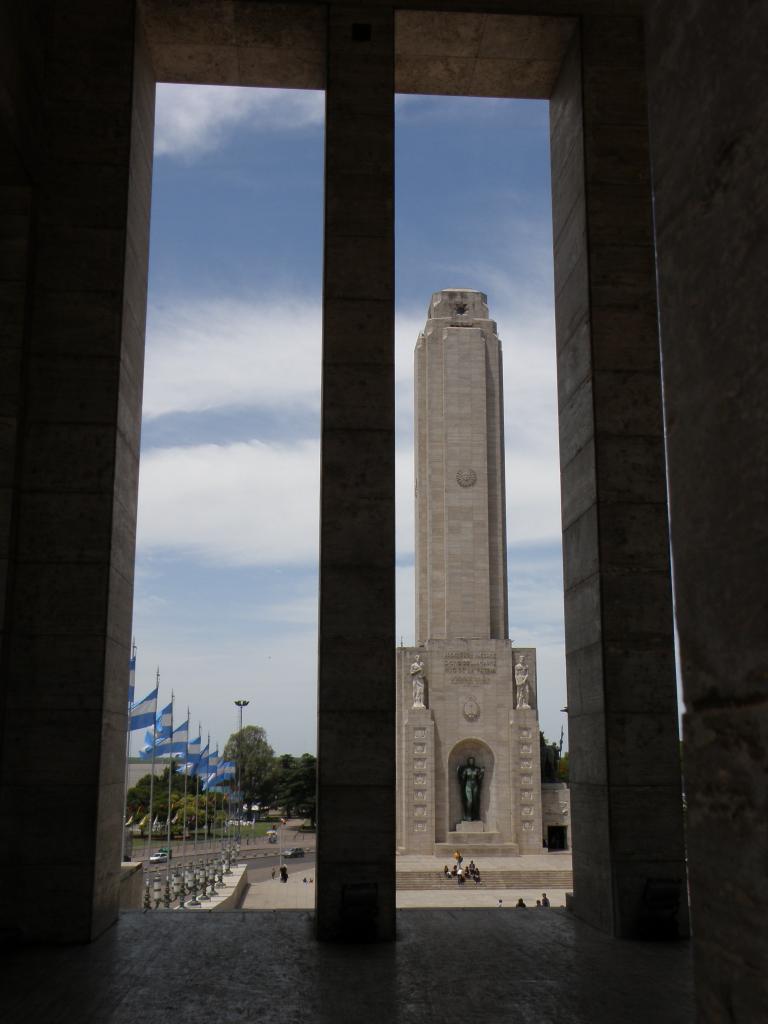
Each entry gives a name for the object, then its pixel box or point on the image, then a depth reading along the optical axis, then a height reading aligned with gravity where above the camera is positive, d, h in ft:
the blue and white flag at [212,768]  160.97 -2.62
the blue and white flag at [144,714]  108.58 +4.01
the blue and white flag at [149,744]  134.73 +0.80
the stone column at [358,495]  39.88 +10.42
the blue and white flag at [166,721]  135.54 +3.99
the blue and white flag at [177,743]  135.64 +1.16
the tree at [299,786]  288.92 -9.85
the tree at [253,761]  372.99 -3.34
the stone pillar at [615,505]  40.42 +10.20
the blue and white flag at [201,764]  159.43 -1.92
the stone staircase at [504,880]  141.18 -17.40
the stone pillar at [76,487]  38.63 +10.40
